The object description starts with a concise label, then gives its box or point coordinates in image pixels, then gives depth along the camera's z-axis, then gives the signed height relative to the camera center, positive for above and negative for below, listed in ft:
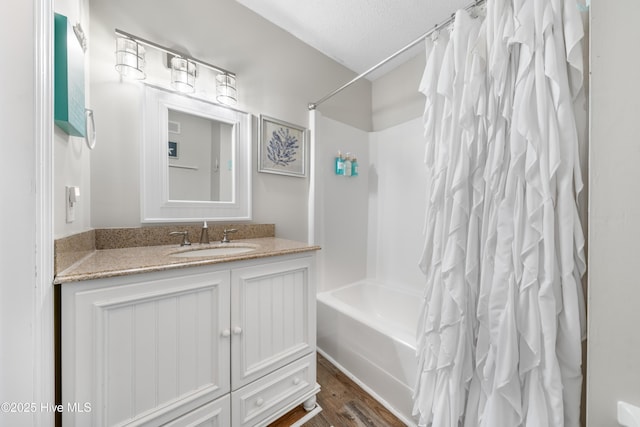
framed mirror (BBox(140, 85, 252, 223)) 4.21 +1.03
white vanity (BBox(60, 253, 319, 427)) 2.37 -1.68
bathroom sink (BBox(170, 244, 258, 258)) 4.06 -0.73
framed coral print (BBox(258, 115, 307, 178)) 5.66 +1.62
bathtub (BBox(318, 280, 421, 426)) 4.23 -2.86
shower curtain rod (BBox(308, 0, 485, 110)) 3.16 +2.82
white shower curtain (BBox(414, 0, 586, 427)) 2.27 -0.14
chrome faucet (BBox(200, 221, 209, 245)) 4.54 -0.48
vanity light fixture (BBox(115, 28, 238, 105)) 3.82 +2.61
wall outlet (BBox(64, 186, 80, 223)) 2.78 +0.14
